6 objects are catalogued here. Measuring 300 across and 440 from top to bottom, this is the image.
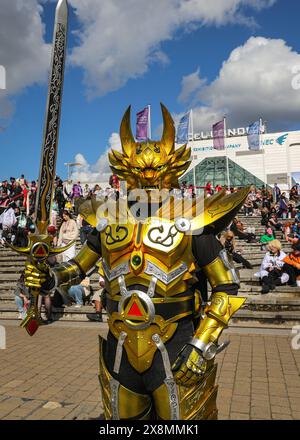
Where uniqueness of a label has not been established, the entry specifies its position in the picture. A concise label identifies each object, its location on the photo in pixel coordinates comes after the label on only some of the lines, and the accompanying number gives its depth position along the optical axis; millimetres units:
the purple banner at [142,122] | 23019
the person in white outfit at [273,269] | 8219
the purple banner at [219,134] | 25953
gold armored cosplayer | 2250
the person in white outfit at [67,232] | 8531
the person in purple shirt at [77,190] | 15414
